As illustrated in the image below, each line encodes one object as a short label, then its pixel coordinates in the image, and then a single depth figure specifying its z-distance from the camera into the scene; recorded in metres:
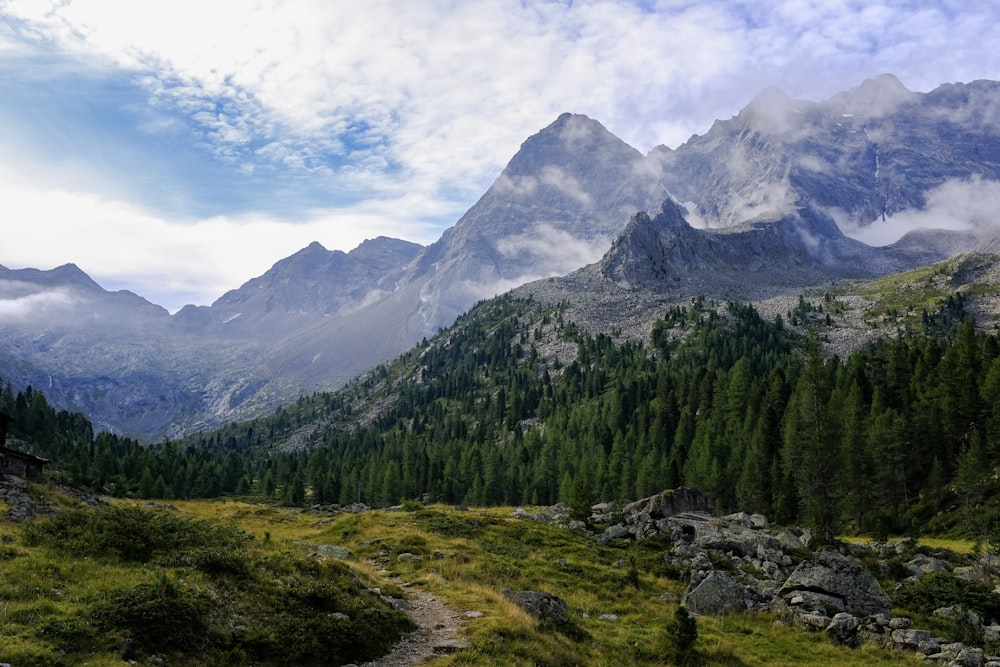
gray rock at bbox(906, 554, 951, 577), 40.63
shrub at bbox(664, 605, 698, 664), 23.64
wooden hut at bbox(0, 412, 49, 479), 54.71
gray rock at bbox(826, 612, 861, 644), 28.40
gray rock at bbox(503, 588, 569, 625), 26.17
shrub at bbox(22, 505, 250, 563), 23.05
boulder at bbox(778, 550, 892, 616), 32.25
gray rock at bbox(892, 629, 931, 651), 26.95
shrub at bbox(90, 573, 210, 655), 16.22
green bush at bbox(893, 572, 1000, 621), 30.86
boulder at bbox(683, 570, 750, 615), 33.19
